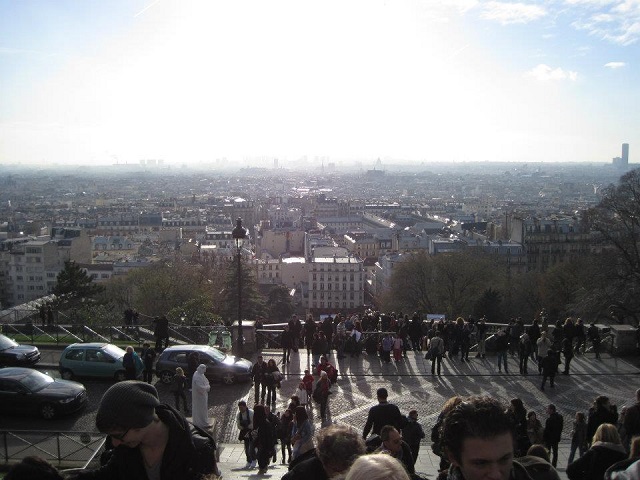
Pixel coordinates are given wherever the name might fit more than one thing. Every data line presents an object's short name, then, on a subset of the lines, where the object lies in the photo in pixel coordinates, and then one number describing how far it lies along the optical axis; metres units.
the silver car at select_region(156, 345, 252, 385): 14.73
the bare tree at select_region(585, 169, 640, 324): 26.73
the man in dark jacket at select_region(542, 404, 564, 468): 9.21
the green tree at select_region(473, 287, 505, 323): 33.47
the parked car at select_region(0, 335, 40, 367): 15.28
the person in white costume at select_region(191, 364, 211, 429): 9.64
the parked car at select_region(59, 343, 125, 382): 14.63
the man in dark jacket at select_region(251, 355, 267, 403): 12.89
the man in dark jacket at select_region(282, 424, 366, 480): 3.82
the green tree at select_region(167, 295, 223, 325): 21.59
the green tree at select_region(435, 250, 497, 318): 40.50
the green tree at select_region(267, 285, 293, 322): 52.68
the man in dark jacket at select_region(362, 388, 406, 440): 7.62
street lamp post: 16.50
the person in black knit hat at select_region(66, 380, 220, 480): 3.29
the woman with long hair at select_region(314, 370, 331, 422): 11.94
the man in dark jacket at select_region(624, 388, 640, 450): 7.34
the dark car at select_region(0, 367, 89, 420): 12.31
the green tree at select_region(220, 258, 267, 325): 40.09
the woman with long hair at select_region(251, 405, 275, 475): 9.59
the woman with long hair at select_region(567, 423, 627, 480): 5.50
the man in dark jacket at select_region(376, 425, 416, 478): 5.82
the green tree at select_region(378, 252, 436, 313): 42.62
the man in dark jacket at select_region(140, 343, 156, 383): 13.95
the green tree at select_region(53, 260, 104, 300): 30.27
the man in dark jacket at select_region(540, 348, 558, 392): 13.72
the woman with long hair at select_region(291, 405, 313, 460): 6.49
